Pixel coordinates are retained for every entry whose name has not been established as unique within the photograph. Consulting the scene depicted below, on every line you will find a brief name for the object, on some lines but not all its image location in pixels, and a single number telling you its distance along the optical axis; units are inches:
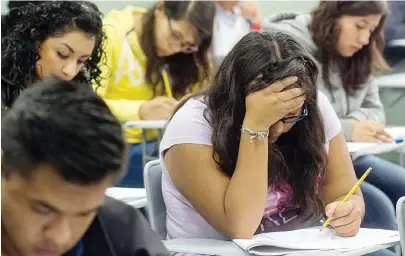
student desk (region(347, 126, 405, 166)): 191.5
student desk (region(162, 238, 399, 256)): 152.9
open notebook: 152.1
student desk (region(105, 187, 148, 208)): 170.0
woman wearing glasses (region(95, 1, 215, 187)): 214.1
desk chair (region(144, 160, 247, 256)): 164.3
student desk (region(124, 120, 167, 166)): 203.6
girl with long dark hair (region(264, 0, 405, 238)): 213.1
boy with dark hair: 128.7
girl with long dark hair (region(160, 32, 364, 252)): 159.5
